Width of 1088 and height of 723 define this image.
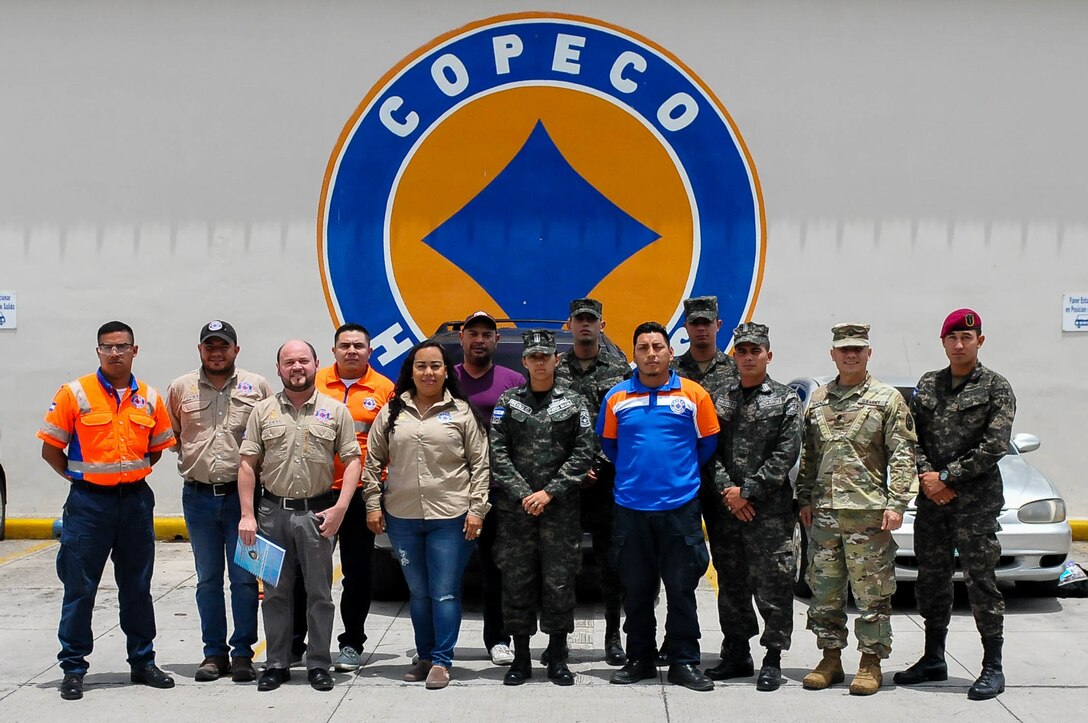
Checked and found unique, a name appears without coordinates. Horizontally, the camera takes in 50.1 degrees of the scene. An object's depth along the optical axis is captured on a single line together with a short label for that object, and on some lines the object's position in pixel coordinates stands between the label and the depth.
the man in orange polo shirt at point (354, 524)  6.20
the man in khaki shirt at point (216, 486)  5.94
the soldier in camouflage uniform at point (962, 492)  5.67
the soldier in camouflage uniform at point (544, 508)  5.84
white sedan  7.55
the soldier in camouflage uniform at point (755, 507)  5.73
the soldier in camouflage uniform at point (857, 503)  5.64
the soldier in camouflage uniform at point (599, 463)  6.27
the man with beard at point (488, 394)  6.27
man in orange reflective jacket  5.73
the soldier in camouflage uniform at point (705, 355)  6.23
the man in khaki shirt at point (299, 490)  5.75
